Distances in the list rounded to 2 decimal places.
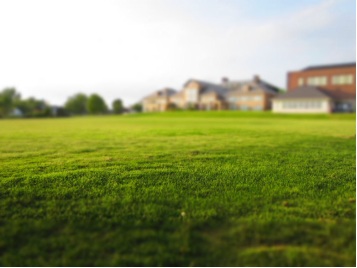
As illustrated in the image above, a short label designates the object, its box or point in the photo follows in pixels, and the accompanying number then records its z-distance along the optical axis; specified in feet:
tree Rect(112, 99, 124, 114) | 253.44
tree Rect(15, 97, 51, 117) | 257.34
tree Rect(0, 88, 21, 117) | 222.22
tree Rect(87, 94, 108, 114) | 239.91
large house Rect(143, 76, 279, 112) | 196.17
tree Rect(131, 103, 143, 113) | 273.91
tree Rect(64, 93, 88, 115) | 275.16
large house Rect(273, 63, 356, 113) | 154.81
